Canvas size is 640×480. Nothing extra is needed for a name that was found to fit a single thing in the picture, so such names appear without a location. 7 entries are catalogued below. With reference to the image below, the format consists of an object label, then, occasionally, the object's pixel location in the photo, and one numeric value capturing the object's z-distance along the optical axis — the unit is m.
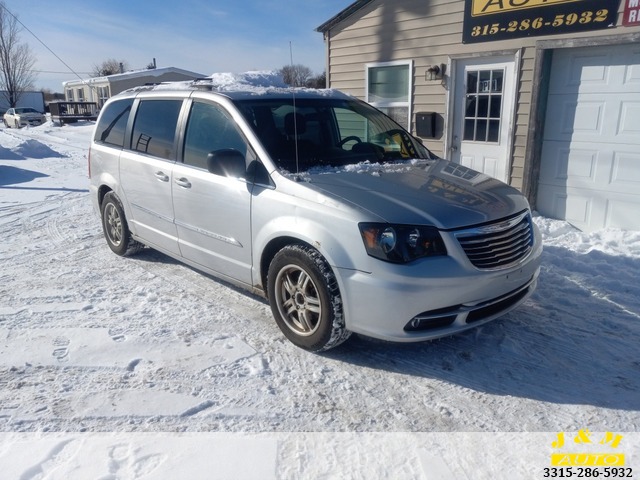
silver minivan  3.10
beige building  6.21
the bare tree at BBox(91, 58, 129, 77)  54.66
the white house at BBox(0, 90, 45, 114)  50.76
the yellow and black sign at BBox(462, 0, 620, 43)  6.12
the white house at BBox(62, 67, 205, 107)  36.28
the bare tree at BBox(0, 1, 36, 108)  37.00
